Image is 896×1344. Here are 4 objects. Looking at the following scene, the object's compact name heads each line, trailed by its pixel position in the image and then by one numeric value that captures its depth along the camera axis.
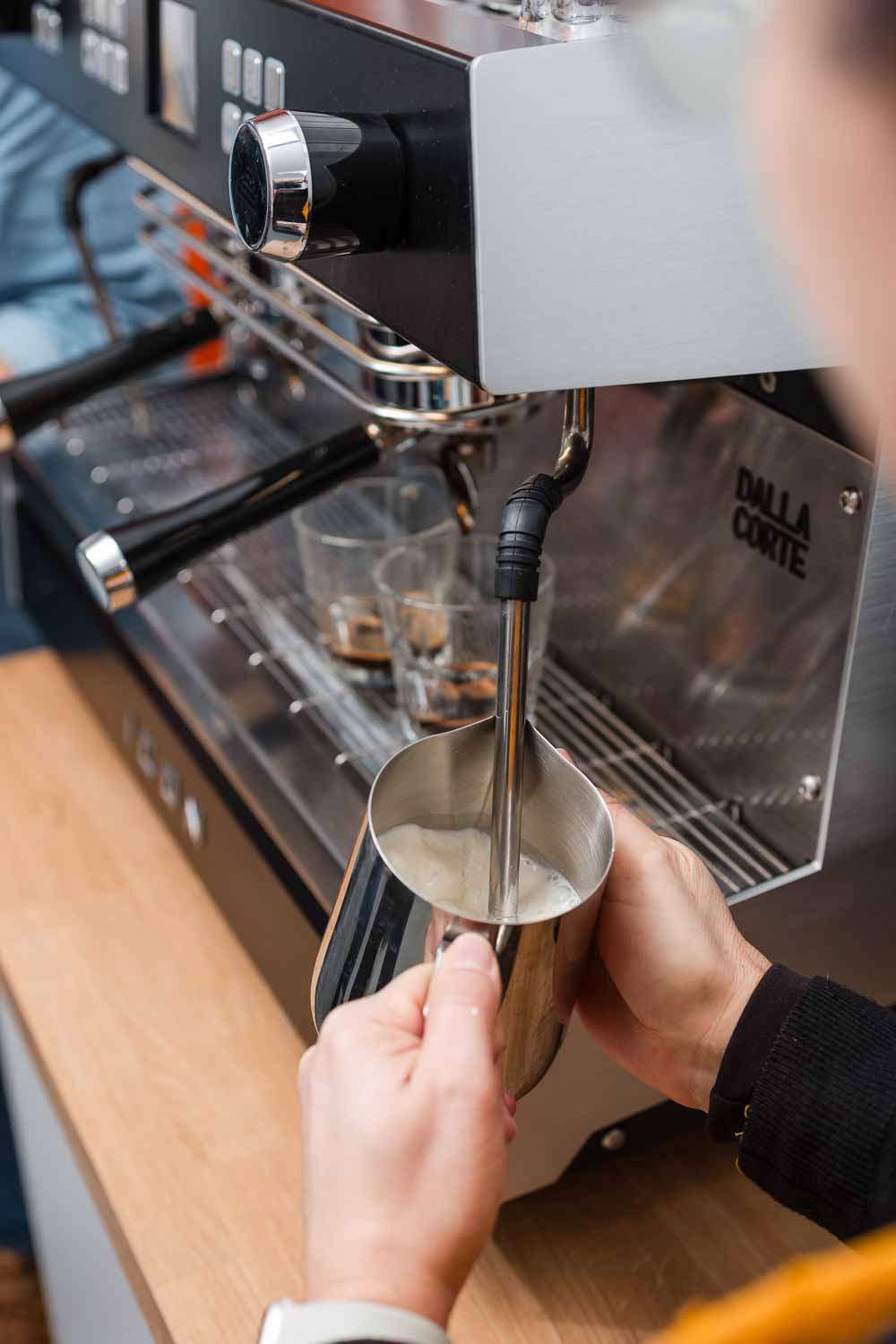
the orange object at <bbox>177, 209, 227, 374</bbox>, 0.92
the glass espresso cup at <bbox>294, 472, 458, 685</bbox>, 0.78
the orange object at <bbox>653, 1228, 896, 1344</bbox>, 0.25
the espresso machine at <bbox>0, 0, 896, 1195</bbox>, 0.40
